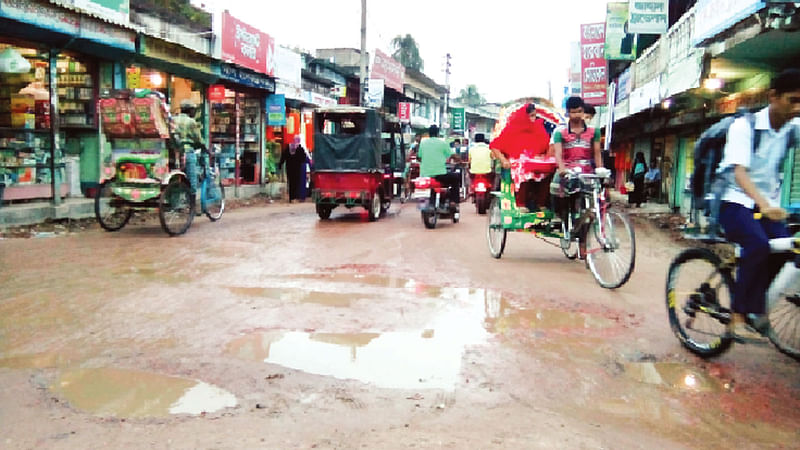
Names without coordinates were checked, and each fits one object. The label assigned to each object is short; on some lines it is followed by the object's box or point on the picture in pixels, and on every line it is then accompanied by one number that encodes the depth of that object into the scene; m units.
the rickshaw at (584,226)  6.74
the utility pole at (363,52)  25.84
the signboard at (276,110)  20.92
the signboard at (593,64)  23.34
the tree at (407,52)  48.47
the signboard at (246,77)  18.19
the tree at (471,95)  84.38
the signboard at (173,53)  14.16
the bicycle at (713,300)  3.94
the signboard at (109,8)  12.51
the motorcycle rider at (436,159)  13.15
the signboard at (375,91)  29.59
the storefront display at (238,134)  19.30
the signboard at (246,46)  17.80
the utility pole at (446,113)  55.59
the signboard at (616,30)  21.56
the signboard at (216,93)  18.48
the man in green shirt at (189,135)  11.11
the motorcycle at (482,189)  16.22
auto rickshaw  13.90
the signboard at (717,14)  9.08
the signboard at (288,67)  21.45
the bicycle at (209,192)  12.10
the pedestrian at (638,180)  20.62
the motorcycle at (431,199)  12.66
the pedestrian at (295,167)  19.94
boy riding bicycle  3.92
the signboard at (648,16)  15.59
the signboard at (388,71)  31.54
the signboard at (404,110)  37.34
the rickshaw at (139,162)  10.19
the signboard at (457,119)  53.38
